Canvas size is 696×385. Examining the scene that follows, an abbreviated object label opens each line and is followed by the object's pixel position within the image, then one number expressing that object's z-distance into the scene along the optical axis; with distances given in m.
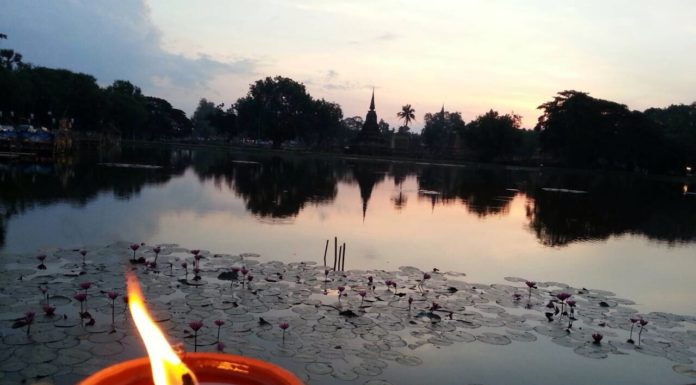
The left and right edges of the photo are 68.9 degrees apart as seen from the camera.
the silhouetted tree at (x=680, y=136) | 77.69
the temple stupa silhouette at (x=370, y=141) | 96.75
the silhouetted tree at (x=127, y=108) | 77.81
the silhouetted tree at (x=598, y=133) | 76.56
